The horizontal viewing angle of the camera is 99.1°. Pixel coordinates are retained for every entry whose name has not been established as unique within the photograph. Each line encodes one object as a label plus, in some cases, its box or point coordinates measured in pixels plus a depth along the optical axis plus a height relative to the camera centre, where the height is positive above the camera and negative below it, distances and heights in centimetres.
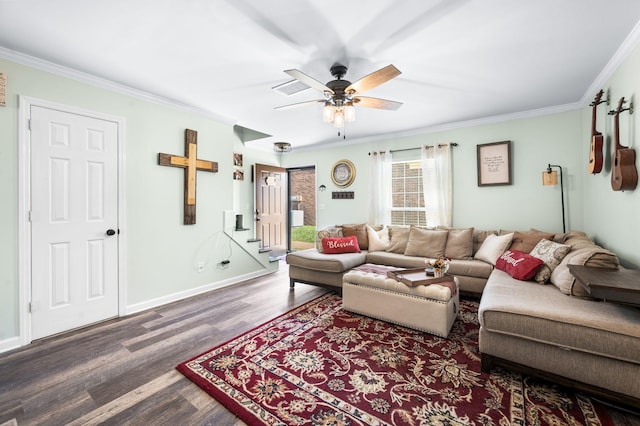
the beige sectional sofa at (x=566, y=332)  157 -75
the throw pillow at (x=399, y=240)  426 -41
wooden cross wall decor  362 +63
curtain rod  436 +114
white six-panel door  251 -3
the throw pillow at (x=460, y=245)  375 -44
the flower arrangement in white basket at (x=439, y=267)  279 -55
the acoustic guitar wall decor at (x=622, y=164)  223 +41
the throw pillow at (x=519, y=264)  263 -52
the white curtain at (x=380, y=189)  499 +47
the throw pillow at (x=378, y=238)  439 -40
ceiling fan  227 +111
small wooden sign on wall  231 +111
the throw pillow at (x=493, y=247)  341 -44
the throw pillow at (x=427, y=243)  390 -42
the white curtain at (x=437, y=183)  438 +51
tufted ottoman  246 -85
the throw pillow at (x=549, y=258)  255 -44
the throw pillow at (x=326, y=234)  425 -31
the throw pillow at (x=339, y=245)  409 -46
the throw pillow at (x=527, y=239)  330 -32
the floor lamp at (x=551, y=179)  354 +45
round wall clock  542 +85
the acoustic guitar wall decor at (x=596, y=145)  280 +70
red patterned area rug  156 -114
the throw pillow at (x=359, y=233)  452 -31
